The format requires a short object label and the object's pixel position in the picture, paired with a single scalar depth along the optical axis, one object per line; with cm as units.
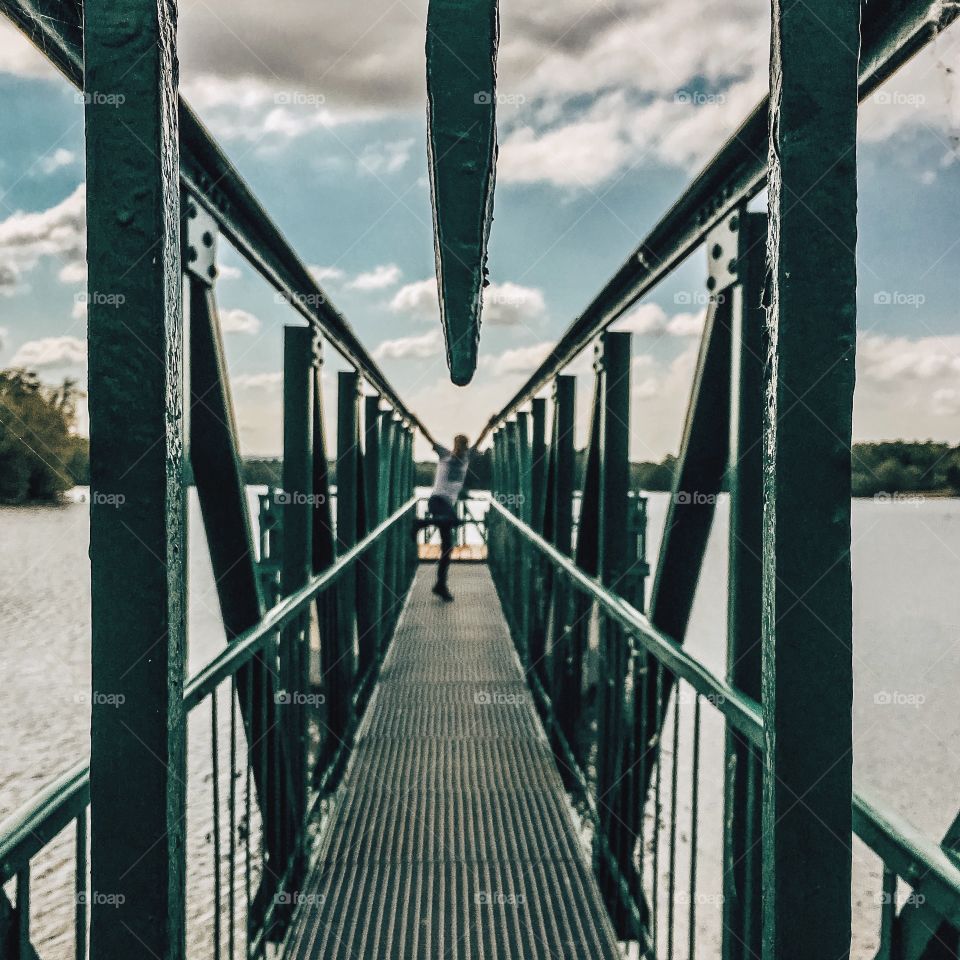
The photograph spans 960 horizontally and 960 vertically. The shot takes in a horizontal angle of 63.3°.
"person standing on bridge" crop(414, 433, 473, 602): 842
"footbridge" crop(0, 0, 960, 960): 103
